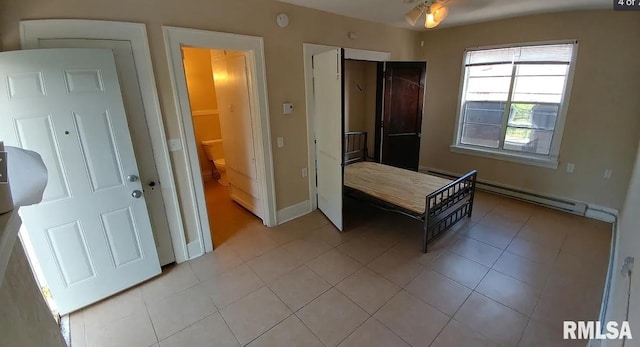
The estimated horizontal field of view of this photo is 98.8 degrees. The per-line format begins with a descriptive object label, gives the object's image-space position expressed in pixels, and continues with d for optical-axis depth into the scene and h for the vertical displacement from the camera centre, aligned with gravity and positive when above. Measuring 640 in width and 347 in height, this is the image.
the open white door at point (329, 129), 2.89 -0.27
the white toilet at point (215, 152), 5.05 -0.77
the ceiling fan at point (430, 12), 2.59 +0.86
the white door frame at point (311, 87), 3.26 +0.22
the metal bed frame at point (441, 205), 2.79 -1.13
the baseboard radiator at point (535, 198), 3.61 -1.38
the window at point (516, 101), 3.65 -0.03
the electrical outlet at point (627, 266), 1.39 -0.89
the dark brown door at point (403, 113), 4.25 -0.16
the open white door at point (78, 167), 1.81 -0.40
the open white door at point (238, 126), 3.16 -0.22
